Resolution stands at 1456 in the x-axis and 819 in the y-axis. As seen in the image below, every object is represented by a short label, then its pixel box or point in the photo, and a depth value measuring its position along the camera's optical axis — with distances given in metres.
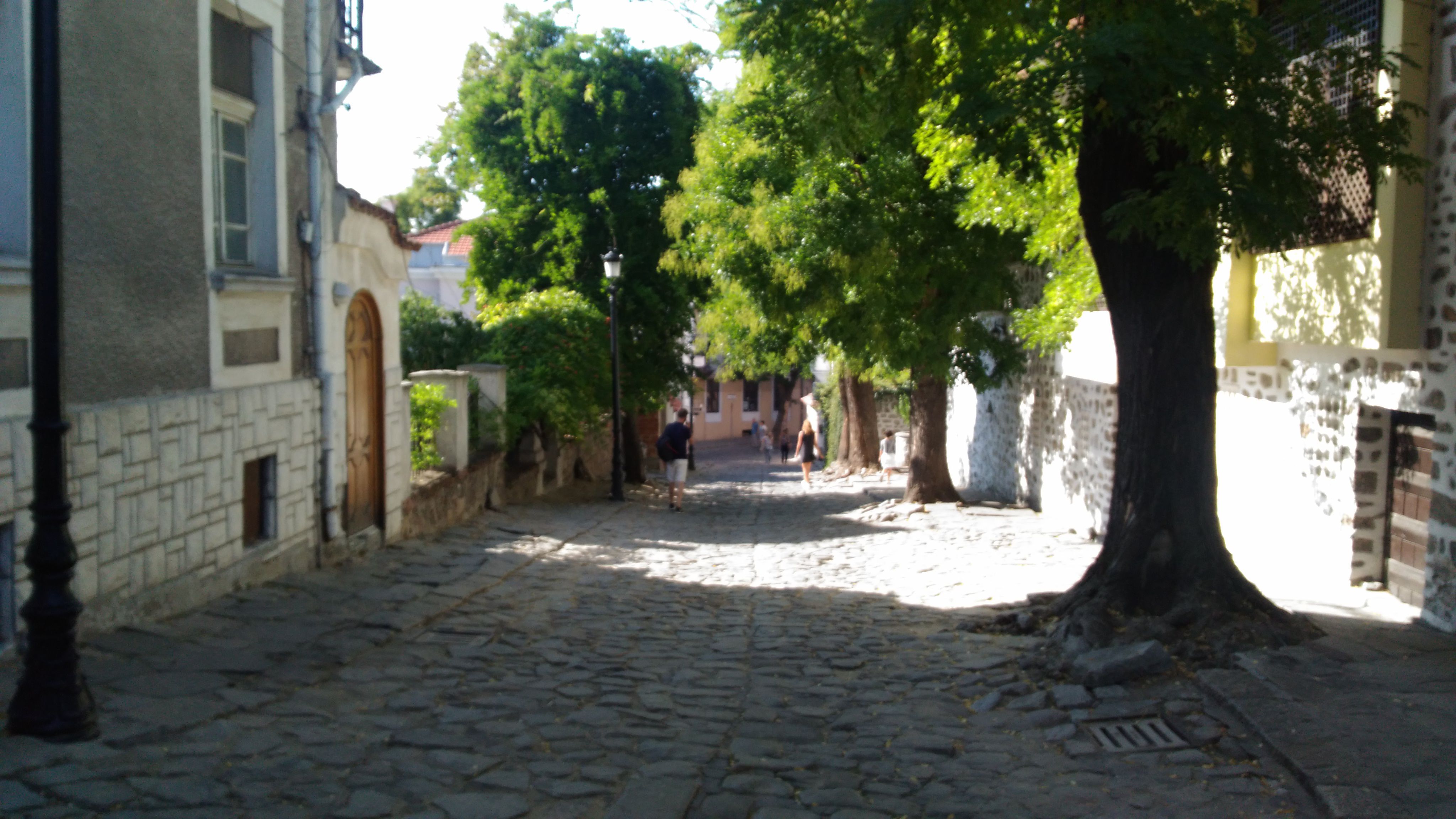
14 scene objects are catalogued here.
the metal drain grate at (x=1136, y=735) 5.55
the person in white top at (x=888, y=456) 25.94
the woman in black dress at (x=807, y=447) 23.91
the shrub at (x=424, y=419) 13.20
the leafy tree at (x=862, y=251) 15.07
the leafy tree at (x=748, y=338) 16.81
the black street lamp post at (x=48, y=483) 4.67
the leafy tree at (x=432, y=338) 18.08
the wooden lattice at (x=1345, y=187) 8.05
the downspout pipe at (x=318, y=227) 9.41
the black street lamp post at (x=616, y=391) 18.31
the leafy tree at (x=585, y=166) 21.47
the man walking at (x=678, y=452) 18.66
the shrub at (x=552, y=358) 17.55
